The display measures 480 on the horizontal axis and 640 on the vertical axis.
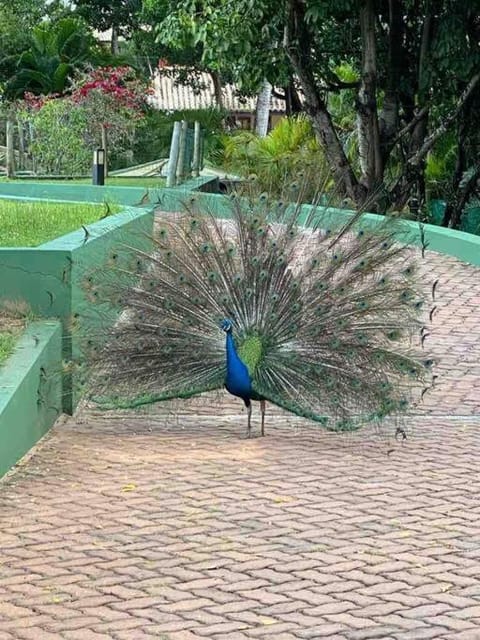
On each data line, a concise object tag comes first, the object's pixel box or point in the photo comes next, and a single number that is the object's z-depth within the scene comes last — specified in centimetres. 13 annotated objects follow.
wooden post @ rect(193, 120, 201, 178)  2227
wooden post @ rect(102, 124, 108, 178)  2526
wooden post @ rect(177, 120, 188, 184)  2048
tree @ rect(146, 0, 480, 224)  1761
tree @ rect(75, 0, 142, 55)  3478
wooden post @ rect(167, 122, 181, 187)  2017
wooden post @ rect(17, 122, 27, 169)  2522
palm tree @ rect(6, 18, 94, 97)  3127
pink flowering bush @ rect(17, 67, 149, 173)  2484
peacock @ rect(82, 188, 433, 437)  800
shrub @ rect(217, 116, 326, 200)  2193
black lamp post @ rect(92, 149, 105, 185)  2011
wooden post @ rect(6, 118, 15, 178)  2375
